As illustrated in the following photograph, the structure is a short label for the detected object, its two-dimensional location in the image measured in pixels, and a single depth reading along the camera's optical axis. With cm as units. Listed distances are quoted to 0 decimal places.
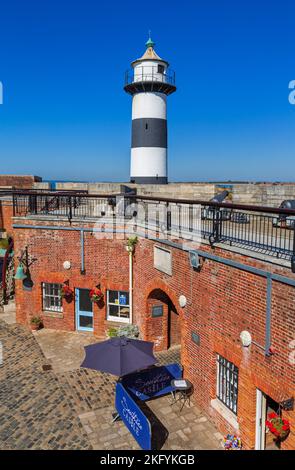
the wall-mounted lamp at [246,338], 712
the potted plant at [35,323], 1443
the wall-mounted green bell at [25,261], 1445
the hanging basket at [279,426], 634
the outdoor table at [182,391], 928
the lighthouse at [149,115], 2225
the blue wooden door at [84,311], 1429
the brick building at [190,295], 663
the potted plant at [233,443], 756
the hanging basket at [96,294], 1346
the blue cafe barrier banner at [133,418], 741
